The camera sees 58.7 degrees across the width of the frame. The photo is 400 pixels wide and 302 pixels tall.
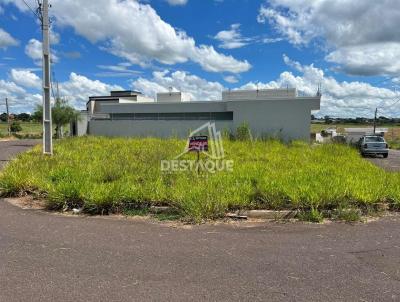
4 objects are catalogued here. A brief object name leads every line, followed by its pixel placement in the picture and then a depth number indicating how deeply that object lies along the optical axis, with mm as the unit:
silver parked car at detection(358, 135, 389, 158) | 23703
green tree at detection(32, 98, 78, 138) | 35062
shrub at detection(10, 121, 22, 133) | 52594
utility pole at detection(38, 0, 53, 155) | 14102
